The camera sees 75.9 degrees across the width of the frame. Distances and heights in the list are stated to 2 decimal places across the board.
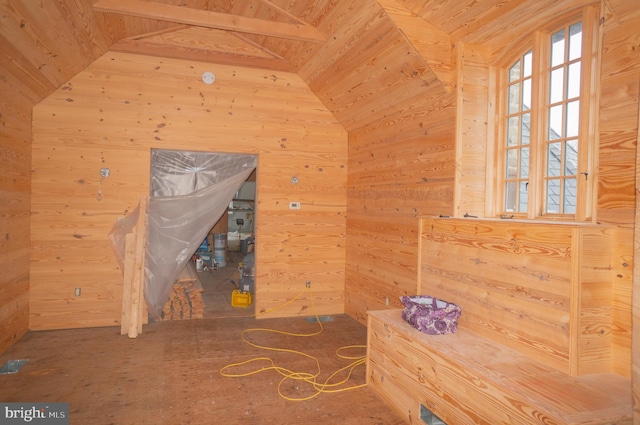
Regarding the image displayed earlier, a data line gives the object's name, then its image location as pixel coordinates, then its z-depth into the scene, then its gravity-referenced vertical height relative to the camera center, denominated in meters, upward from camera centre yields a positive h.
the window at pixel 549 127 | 2.30 +0.58
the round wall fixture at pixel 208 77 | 4.64 +1.48
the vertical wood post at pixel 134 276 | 4.15 -0.72
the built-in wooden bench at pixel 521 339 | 1.73 -0.65
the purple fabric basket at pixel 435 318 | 2.46 -0.63
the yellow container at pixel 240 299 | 5.24 -1.15
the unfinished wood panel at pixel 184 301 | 4.68 -1.09
